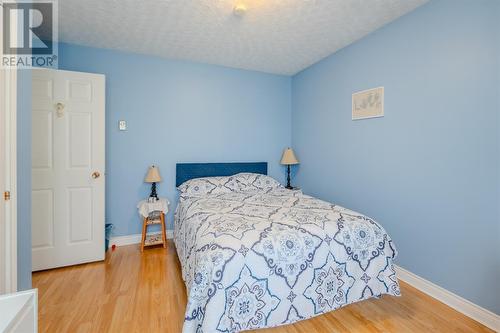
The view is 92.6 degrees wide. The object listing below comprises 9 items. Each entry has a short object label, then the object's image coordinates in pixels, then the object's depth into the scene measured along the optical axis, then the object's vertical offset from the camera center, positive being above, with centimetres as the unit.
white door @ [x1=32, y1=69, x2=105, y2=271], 237 -7
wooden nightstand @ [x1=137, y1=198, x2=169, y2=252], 285 -69
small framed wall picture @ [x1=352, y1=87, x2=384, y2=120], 244 +66
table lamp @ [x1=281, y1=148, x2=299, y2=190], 363 +8
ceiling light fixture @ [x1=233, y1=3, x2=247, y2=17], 199 +130
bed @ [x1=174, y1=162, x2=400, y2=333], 139 -66
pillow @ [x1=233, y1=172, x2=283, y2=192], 319 -25
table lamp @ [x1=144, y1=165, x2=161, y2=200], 293 -19
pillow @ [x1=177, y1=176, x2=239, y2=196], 294 -29
